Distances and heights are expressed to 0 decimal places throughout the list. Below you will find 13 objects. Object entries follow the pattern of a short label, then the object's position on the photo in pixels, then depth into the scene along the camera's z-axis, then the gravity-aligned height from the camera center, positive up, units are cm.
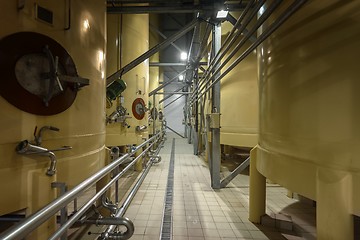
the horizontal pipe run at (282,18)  99 +52
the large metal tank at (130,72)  340 +83
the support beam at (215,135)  324 -23
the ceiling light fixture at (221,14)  288 +142
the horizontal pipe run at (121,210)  163 -79
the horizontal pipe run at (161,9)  298 +156
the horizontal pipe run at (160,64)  725 +187
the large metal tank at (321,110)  93 +5
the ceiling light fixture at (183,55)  692 +208
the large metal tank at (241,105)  325 +23
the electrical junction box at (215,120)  323 -1
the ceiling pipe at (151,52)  275 +91
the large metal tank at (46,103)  104 +8
